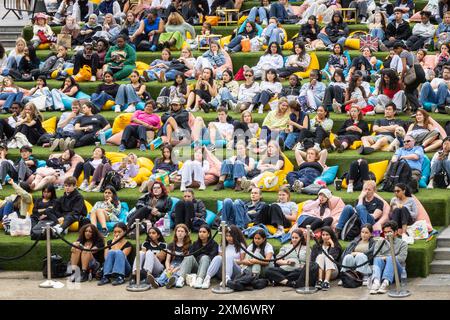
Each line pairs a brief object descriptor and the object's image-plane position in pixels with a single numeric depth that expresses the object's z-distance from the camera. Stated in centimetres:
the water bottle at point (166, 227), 2617
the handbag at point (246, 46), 3278
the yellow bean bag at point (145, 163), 2825
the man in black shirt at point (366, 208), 2530
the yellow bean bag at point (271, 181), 2725
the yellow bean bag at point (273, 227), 2589
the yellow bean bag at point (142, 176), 2795
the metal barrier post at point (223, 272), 2442
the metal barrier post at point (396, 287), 2383
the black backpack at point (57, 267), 2552
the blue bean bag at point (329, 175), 2734
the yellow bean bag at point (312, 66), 3134
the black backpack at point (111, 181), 2764
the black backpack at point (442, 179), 2680
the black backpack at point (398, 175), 2648
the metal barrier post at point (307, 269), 2419
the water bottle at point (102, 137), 2970
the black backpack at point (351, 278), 2427
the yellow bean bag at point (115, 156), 2856
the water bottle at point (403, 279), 2426
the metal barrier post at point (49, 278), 2498
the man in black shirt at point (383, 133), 2795
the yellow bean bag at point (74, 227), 2648
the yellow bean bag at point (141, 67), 3238
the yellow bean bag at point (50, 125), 3023
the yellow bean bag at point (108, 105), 3105
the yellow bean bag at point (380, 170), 2711
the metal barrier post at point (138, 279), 2455
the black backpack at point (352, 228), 2523
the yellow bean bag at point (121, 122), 2981
